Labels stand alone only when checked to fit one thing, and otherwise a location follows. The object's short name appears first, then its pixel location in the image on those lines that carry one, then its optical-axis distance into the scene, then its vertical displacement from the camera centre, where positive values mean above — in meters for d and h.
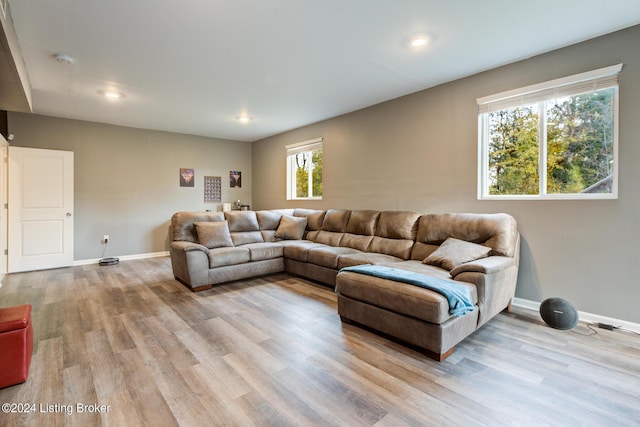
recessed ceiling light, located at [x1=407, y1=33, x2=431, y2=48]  2.74 +1.60
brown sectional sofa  2.33 -0.54
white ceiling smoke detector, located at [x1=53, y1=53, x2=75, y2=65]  3.03 +1.56
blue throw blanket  2.18 -0.57
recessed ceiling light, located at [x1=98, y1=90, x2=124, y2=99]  4.04 +1.59
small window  5.86 +0.84
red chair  1.84 -0.88
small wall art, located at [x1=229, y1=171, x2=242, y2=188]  7.29 +0.78
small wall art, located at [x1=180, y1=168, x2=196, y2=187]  6.53 +0.73
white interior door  4.73 +0.00
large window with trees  2.79 +0.76
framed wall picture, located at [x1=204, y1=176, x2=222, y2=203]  6.92 +0.50
